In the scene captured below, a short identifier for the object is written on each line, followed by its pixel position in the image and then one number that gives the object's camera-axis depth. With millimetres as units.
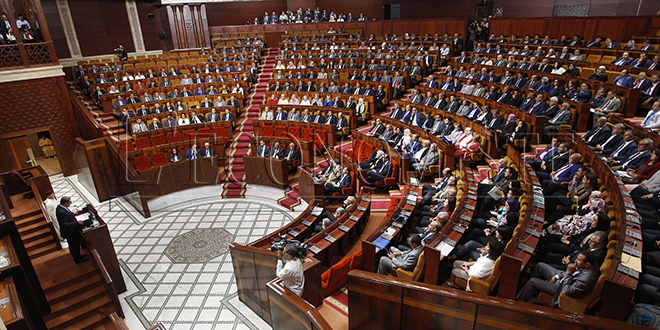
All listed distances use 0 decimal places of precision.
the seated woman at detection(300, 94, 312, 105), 8977
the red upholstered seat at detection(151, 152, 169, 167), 7301
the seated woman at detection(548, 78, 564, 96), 6359
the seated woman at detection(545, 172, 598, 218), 3607
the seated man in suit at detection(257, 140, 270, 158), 7383
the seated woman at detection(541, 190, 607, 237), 3156
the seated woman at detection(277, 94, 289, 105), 9227
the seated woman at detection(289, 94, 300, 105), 9109
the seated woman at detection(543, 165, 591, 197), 3842
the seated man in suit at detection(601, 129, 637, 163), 4246
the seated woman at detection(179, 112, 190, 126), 8398
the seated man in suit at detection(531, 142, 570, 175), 4535
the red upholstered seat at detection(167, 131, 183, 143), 8039
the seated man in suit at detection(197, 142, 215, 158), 7453
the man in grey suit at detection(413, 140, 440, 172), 5594
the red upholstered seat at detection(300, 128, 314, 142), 7725
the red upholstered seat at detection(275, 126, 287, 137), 8062
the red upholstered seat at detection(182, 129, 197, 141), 8133
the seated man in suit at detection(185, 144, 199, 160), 7412
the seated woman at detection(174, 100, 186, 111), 8959
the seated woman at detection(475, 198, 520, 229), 3676
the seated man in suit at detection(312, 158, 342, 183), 6301
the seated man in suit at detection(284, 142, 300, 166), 7172
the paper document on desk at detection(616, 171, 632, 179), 3796
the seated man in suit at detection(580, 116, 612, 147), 4715
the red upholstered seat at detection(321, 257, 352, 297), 3516
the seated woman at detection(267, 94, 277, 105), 9407
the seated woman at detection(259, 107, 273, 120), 8781
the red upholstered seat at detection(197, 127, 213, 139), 8094
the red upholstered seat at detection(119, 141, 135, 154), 7539
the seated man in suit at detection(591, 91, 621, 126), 5355
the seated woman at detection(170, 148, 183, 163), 7297
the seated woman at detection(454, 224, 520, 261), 3188
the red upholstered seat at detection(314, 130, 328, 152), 7605
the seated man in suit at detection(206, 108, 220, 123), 8758
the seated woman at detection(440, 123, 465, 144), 6109
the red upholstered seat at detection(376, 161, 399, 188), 5707
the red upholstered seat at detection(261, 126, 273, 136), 8227
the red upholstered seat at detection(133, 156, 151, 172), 7141
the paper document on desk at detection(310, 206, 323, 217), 4895
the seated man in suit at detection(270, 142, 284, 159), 7195
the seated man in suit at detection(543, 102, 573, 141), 5559
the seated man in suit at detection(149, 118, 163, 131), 8248
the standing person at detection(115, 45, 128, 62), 12613
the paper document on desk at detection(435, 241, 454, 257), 3248
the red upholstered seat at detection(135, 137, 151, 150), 7605
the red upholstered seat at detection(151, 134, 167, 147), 7836
